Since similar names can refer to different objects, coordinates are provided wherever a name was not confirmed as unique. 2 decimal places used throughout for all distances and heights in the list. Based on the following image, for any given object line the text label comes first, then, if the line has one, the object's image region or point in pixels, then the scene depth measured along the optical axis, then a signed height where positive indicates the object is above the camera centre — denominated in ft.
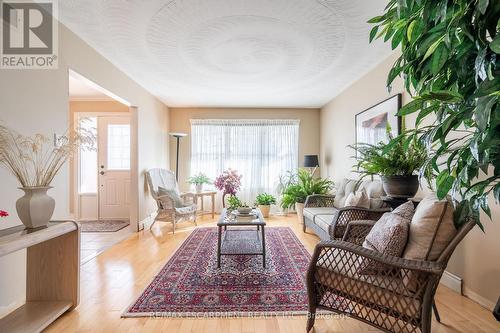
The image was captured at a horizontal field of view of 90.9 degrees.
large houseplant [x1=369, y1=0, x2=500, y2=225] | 2.69 +1.22
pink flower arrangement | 11.90 -0.76
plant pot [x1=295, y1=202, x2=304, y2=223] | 14.56 -2.59
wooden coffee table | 8.61 -3.29
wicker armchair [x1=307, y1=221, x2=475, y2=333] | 4.27 -2.26
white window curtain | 18.47 +1.25
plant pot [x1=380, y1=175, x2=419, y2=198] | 6.71 -0.53
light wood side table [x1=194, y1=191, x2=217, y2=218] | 16.04 -1.98
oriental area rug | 6.13 -3.51
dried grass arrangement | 5.65 +0.39
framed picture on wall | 9.59 +1.99
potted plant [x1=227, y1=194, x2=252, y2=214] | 10.23 -1.62
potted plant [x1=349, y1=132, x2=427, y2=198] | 6.68 -0.05
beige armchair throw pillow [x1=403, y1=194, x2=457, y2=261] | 4.45 -1.21
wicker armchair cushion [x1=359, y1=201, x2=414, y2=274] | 4.80 -1.49
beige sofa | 8.68 -1.80
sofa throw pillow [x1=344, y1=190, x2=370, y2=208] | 9.13 -1.27
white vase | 5.38 -0.88
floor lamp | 17.89 +0.29
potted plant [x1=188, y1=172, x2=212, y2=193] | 16.74 -0.97
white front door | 16.19 -0.13
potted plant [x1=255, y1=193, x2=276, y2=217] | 16.72 -2.46
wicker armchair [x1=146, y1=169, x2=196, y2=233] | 13.02 -2.07
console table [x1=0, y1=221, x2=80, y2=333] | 6.17 -2.64
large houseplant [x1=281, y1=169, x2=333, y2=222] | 14.80 -1.47
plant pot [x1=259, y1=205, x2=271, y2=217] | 16.81 -2.91
